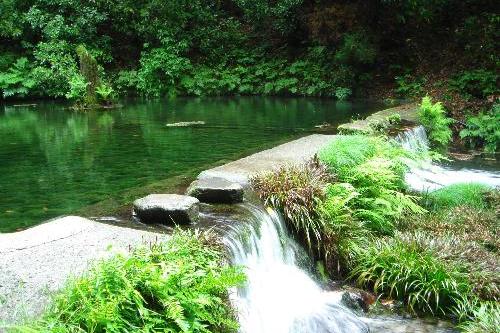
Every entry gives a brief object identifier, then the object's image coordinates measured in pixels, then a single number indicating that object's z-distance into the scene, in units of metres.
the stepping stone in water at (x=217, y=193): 6.53
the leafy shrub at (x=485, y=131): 13.69
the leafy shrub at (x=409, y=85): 19.45
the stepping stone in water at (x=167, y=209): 5.71
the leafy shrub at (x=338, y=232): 6.77
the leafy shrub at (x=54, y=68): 21.80
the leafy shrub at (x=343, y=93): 20.59
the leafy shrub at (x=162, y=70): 23.81
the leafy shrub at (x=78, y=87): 18.95
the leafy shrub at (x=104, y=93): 18.85
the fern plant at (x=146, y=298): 3.45
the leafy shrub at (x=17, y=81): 22.52
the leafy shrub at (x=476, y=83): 17.47
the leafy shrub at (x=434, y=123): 13.61
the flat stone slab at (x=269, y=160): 7.78
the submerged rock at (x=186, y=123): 14.64
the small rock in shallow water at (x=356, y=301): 6.06
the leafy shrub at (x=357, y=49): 20.06
